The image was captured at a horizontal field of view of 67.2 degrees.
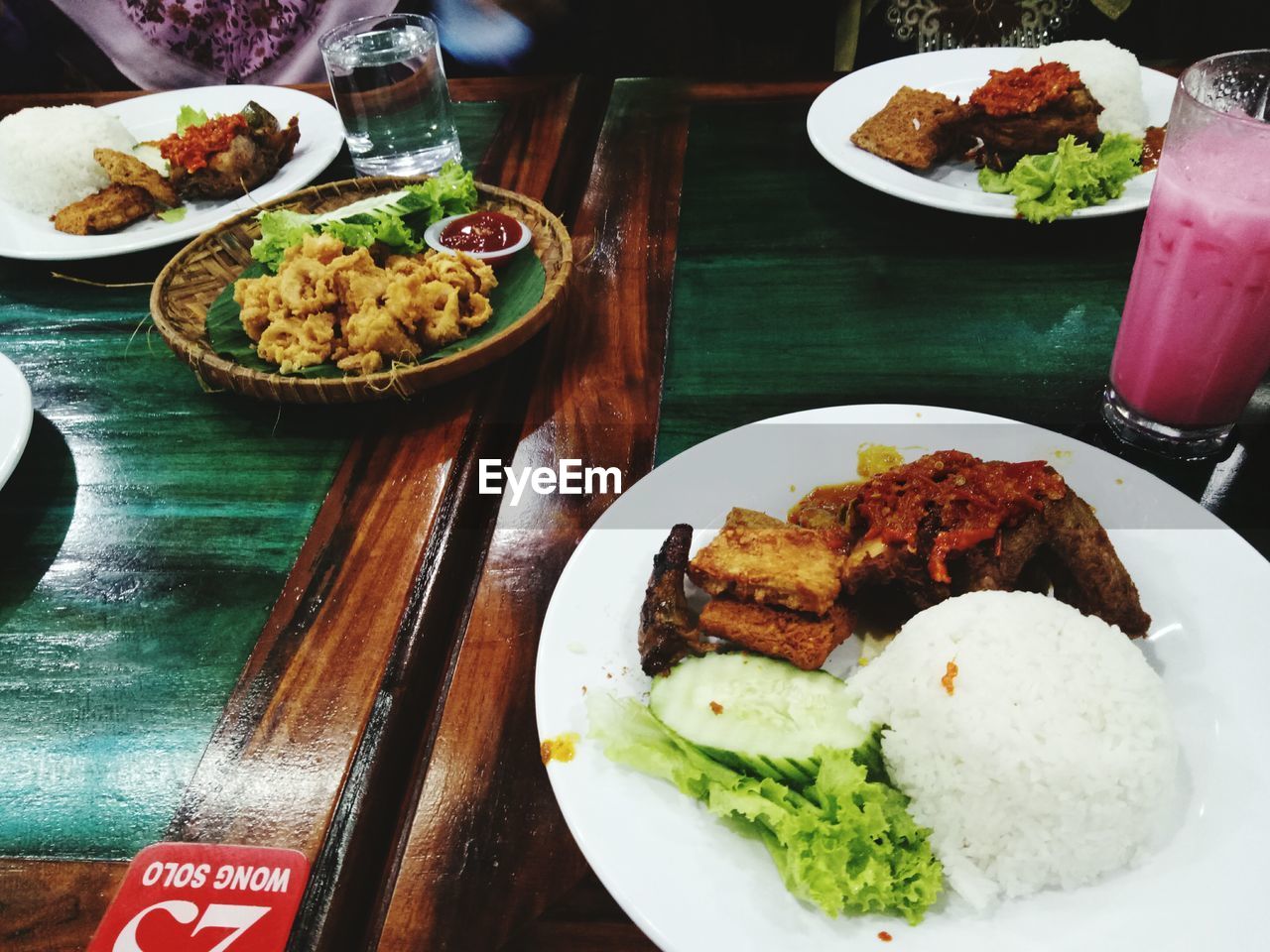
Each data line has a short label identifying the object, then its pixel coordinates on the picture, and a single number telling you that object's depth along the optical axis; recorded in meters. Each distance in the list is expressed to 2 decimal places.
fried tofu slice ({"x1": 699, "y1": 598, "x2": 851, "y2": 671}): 0.35
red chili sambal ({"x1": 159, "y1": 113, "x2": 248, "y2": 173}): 0.67
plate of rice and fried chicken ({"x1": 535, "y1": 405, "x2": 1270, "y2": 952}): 0.28
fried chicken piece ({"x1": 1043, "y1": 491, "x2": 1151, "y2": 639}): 0.35
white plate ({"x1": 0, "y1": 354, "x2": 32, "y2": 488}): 0.43
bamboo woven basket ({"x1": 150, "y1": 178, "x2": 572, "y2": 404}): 0.48
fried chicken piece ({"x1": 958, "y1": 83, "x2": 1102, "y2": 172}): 0.63
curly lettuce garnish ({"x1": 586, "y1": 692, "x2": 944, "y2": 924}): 0.28
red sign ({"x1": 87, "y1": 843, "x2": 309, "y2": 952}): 0.30
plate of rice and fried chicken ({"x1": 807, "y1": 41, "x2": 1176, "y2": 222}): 0.59
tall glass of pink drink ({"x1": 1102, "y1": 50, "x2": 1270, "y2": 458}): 0.39
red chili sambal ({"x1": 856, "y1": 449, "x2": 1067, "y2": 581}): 0.36
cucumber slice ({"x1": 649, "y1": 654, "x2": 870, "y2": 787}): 0.32
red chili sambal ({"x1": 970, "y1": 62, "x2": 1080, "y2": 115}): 0.63
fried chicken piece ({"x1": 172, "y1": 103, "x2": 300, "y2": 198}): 0.67
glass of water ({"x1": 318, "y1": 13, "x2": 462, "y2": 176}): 0.67
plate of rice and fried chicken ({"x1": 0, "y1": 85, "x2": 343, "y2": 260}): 0.64
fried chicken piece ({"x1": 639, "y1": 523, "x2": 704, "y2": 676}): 0.34
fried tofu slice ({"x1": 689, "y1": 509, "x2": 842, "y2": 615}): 0.36
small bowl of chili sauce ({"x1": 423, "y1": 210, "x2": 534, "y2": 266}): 0.58
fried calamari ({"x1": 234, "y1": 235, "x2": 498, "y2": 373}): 0.50
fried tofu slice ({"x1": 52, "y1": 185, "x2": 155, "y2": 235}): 0.64
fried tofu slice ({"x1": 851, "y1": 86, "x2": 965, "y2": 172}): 0.64
